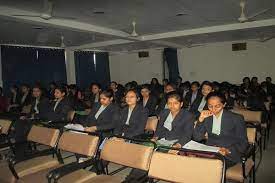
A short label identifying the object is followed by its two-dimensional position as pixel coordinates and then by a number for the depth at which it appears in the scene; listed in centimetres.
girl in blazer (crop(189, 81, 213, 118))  480
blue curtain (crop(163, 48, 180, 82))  1123
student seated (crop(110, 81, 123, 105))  690
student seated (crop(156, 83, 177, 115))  514
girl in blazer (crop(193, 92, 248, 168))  250
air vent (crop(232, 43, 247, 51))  981
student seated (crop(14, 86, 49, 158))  416
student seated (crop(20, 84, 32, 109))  697
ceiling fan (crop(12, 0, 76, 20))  428
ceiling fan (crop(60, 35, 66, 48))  777
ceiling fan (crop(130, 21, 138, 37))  612
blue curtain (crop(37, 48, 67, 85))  964
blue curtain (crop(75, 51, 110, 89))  1099
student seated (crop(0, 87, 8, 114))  624
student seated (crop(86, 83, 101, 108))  582
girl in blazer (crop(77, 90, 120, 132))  385
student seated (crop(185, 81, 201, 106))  604
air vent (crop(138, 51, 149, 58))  1192
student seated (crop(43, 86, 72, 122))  475
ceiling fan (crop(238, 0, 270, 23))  474
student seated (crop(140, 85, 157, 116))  513
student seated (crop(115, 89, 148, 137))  351
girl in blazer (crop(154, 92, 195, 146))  293
